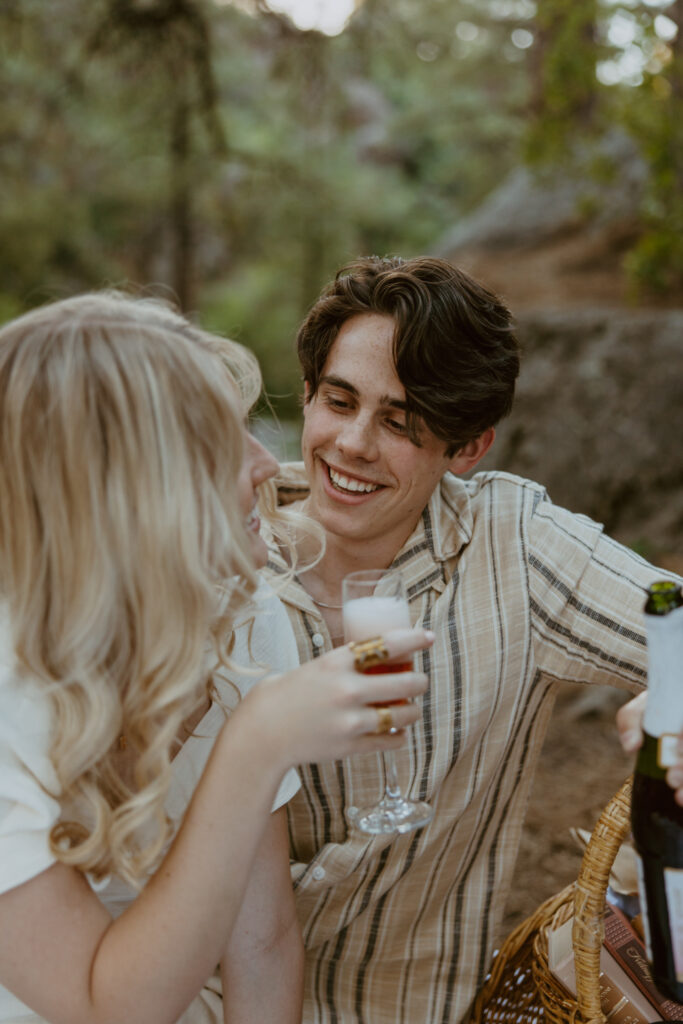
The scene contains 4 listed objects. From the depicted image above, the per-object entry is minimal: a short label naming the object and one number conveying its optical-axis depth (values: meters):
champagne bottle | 1.47
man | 2.32
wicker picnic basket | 1.75
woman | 1.48
